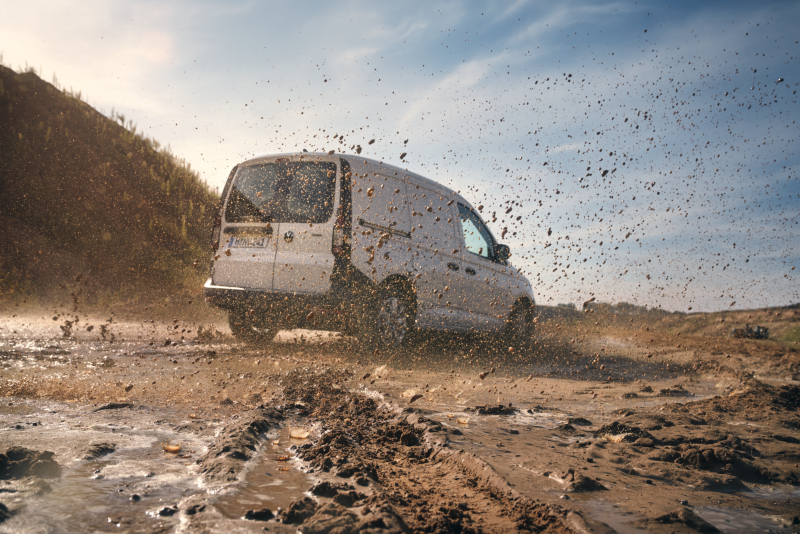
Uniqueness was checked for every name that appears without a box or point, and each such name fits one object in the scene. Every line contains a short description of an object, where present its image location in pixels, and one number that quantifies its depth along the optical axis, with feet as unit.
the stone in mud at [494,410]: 13.26
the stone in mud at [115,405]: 11.44
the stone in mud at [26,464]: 6.90
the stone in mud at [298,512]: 5.92
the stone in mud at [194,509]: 6.02
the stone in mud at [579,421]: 12.77
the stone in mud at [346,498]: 6.42
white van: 19.49
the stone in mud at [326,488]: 6.82
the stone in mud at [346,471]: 7.65
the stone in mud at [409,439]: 9.98
